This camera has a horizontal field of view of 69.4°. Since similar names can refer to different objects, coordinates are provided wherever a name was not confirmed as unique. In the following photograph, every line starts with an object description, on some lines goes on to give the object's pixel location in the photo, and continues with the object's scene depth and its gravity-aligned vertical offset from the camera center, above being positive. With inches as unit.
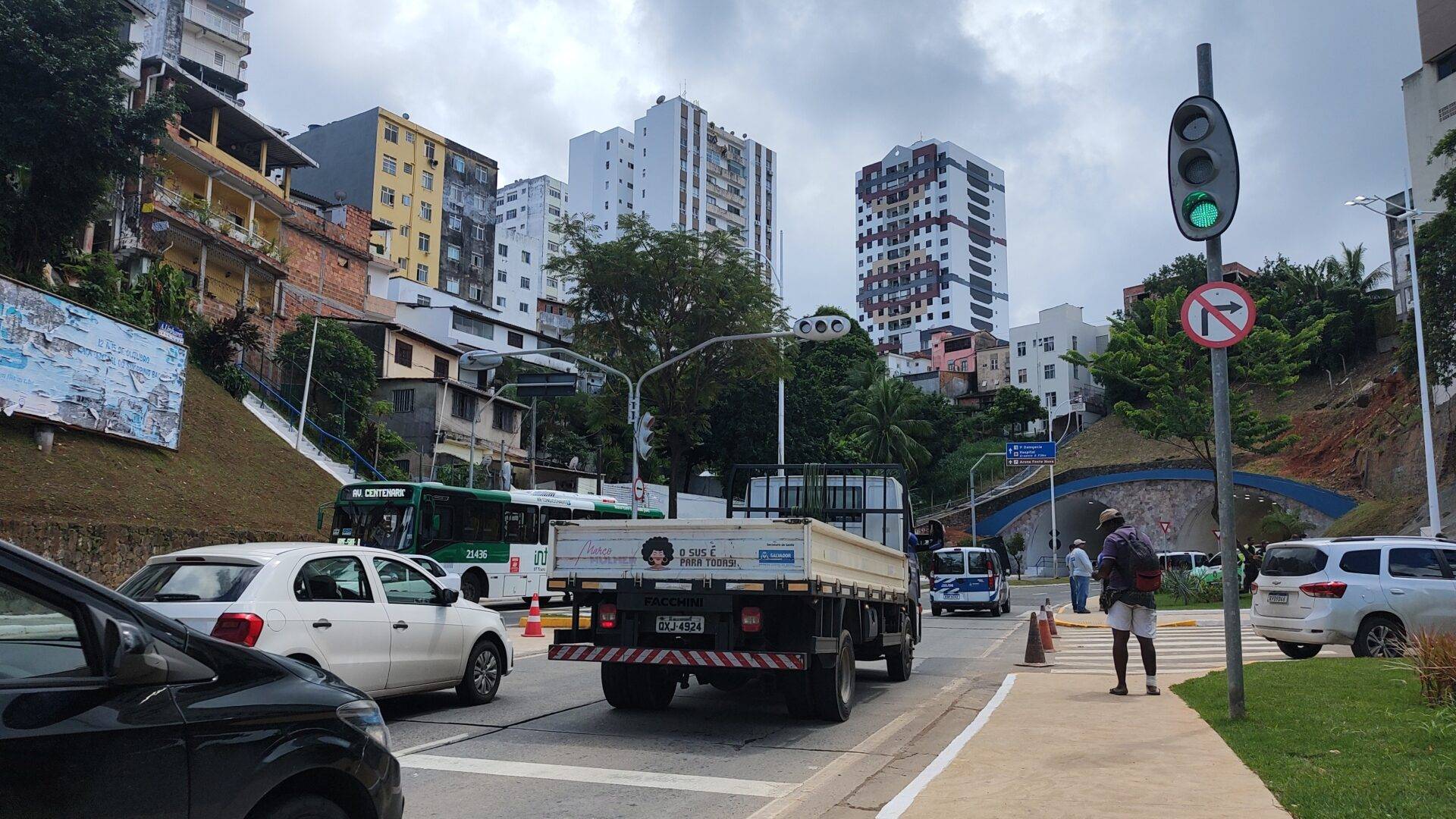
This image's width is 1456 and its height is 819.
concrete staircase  1464.1 +182.6
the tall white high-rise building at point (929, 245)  5162.4 +1635.8
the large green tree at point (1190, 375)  1678.2 +323.3
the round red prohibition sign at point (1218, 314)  341.4 +84.0
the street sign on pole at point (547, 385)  1149.1 +199.3
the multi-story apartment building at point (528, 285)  3516.2 +971.1
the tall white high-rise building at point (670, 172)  4397.1 +1693.1
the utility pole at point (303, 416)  1433.3 +203.4
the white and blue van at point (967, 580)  1081.4 -9.5
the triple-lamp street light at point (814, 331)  934.4 +214.3
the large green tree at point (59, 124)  1100.5 +465.5
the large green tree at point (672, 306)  1409.9 +353.2
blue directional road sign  2271.2 +255.1
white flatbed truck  354.0 -12.3
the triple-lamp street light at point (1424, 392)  1172.5 +216.9
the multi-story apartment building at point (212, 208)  1539.1 +568.4
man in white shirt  1046.4 -1.5
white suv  535.5 -9.3
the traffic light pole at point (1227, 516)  334.0 +18.3
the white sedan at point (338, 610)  320.2 -15.1
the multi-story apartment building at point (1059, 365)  3678.6 +744.5
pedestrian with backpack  431.5 -6.9
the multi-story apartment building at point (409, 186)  2942.9 +1091.2
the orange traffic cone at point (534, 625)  708.0 -39.1
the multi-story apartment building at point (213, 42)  2586.1 +1377.5
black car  115.3 -18.8
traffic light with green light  339.9 +131.1
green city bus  967.0 +36.2
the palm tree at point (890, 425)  2630.4 +365.7
